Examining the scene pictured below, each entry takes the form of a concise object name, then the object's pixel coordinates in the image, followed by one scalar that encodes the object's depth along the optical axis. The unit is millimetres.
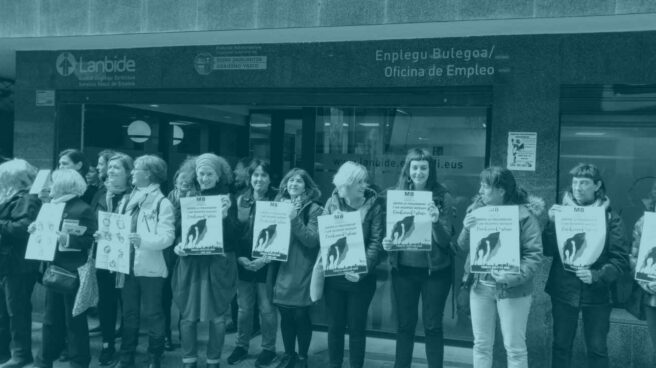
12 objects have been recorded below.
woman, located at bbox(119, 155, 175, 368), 6004
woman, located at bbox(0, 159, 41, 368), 6301
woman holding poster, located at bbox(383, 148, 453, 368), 5688
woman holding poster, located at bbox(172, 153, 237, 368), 6043
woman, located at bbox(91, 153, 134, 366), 6426
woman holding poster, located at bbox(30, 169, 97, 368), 6023
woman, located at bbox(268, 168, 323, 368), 6031
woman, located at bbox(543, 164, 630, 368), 5395
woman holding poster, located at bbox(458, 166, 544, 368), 5306
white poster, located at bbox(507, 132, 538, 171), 6594
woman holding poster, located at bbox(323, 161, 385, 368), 5816
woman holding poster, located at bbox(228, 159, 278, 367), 6426
